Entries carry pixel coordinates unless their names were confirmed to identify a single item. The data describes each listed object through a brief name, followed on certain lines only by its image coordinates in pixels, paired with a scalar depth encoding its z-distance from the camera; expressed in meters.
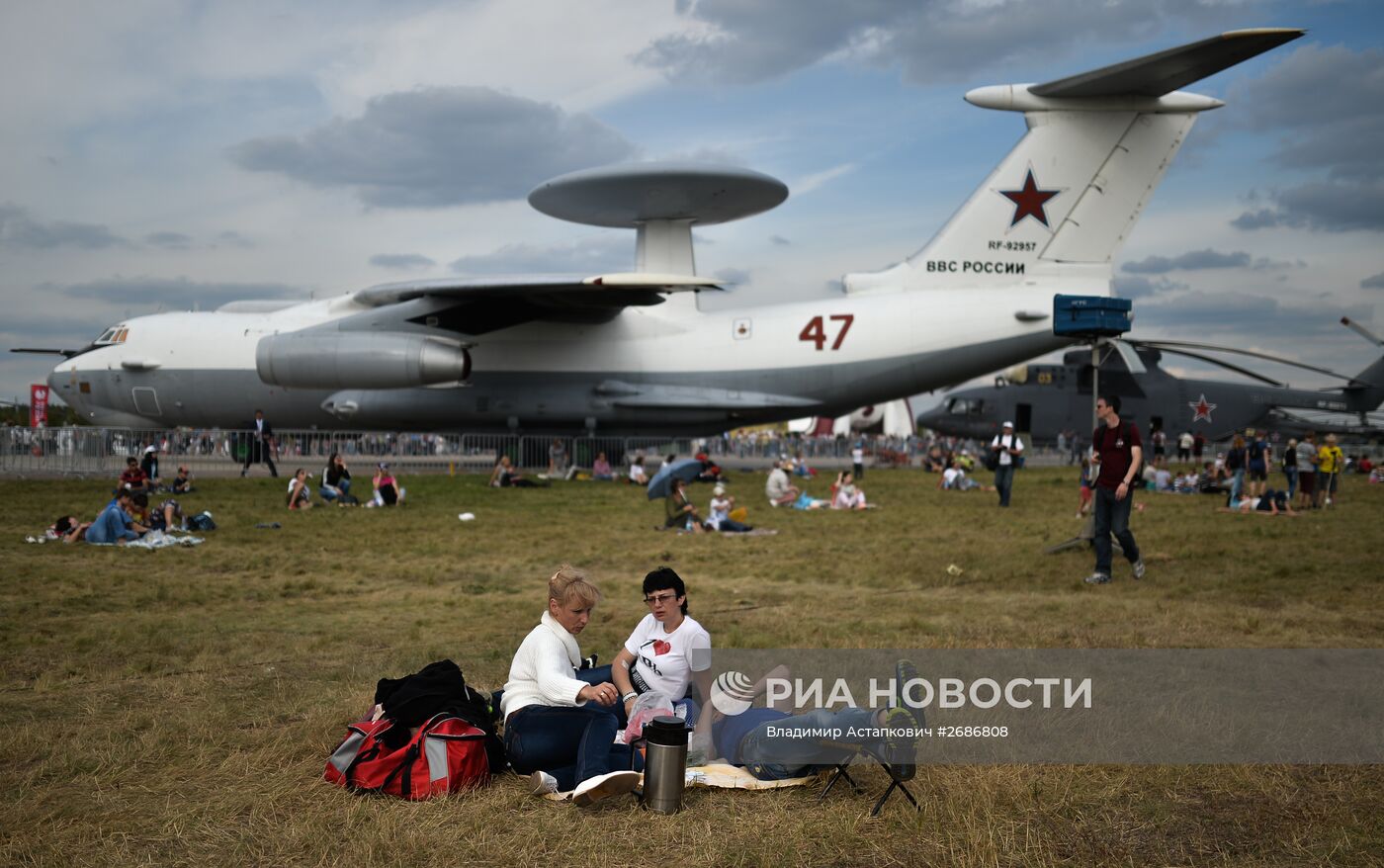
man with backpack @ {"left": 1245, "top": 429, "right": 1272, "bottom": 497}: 18.78
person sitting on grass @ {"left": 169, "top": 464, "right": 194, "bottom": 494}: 17.83
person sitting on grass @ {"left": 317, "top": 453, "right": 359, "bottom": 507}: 17.33
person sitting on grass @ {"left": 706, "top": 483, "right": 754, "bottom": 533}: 14.18
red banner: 34.22
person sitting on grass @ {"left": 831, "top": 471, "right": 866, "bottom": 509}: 17.61
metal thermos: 3.86
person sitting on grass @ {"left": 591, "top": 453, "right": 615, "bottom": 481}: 24.42
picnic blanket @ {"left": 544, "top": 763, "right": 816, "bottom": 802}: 4.09
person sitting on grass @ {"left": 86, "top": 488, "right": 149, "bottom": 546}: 11.67
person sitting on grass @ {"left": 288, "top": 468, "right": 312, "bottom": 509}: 16.44
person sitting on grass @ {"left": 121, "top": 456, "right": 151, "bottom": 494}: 14.94
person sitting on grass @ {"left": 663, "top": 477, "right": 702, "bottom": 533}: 14.31
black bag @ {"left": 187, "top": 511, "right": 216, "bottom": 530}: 13.31
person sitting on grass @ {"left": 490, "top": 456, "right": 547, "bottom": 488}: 21.28
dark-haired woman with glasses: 4.54
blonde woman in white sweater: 4.07
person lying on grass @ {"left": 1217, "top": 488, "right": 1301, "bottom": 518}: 16.92
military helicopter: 36.03
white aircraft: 20.97
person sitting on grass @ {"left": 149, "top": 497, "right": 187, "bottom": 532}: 12.68
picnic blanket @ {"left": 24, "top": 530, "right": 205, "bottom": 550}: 11.65
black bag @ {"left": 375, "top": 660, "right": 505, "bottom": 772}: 4.24
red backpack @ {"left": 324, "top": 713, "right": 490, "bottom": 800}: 4.05
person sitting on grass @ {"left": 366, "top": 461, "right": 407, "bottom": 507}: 17.16
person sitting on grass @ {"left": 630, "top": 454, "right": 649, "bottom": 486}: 23.30
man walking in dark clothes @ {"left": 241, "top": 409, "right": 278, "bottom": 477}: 22.92
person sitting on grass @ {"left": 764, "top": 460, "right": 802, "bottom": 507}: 18.20
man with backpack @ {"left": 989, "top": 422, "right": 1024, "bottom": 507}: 17.64
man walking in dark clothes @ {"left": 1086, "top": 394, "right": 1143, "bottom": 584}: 9.29
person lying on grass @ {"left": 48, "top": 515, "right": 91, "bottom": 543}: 11.80
